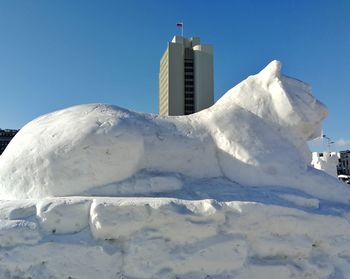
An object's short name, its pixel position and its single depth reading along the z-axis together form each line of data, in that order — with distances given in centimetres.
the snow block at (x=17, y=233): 348
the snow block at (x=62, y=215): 363
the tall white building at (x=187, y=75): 5328
